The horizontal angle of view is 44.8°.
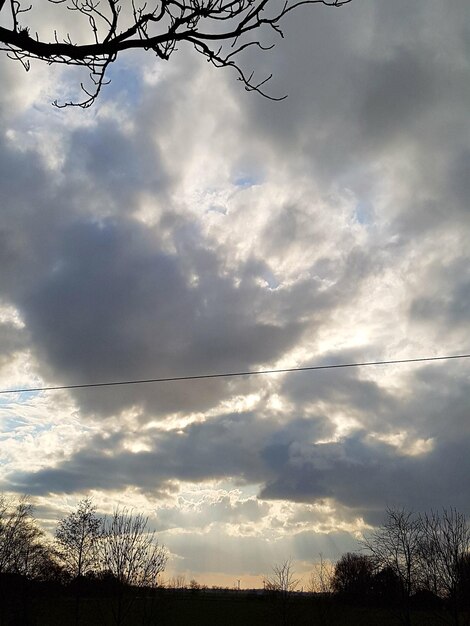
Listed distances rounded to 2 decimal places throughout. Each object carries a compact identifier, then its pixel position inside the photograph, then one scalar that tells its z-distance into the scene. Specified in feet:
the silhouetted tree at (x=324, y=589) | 137.28
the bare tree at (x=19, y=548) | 140.97
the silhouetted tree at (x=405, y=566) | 100.17
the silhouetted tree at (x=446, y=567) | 89.28
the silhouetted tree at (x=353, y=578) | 209.97
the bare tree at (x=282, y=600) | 121.70
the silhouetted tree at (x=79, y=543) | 118.42
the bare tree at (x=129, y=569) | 92.73
